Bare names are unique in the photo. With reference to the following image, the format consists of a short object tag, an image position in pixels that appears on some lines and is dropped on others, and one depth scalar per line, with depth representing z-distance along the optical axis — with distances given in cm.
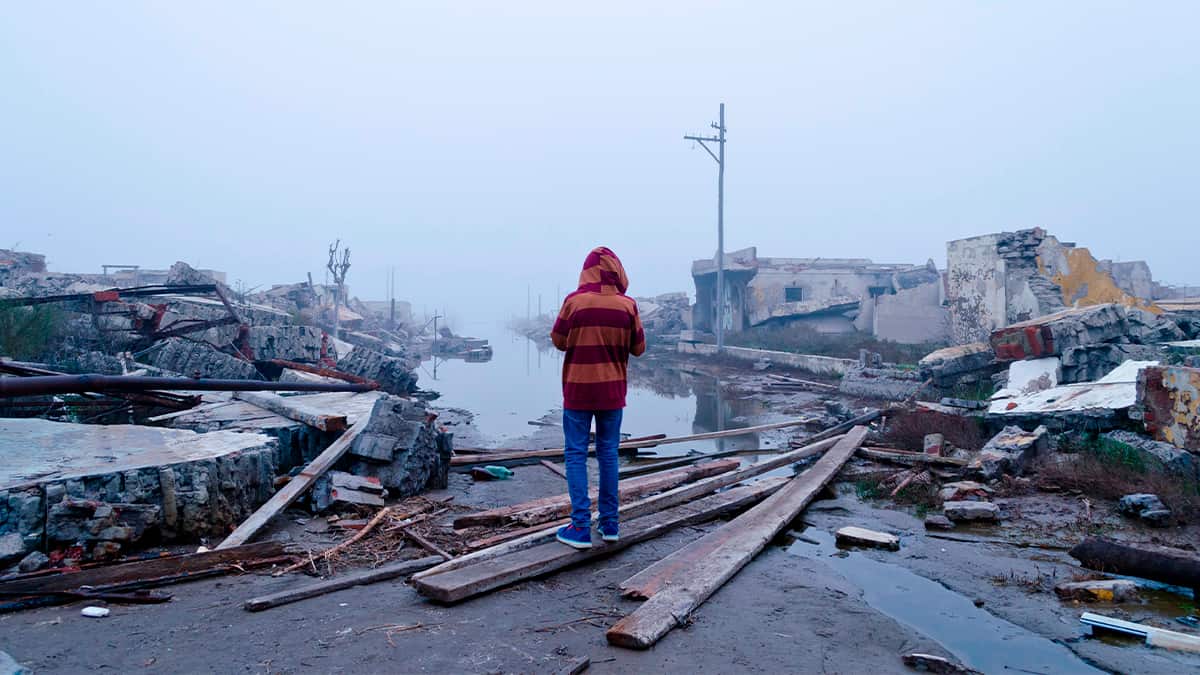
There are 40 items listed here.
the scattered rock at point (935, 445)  748
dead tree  3167
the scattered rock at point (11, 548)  330
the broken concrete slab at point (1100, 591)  356
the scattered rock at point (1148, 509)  495
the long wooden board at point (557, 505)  454
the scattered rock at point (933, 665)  271
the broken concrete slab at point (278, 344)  1195
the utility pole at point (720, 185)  2869
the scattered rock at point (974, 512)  521
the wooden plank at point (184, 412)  603
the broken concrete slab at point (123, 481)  352
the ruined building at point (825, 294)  2467
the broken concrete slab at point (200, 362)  1075
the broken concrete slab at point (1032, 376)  877
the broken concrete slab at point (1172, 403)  599
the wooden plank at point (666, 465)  705
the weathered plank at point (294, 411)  578
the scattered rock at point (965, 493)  570
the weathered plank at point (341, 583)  310
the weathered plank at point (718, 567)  285
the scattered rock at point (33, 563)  329
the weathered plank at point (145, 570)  307
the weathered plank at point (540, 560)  323
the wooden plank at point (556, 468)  703
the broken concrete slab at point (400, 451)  539
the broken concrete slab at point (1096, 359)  861
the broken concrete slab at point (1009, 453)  643
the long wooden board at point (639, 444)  728
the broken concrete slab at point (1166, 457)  571
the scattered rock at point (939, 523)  512
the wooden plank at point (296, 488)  400
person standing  404
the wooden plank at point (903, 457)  693
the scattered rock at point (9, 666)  209
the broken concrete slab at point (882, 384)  1279
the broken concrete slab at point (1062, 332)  896
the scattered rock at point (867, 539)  464
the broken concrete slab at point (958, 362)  1095
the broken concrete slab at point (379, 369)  1272
